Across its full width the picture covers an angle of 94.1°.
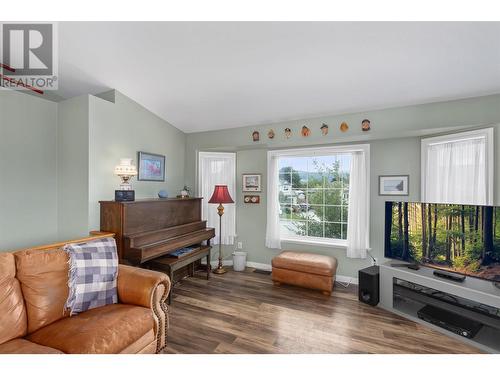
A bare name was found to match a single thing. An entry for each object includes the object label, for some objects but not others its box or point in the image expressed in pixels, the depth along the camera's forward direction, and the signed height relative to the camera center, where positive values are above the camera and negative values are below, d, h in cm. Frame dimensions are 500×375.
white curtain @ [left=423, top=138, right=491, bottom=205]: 247 +17
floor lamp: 362 -17
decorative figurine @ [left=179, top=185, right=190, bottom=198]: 370 -10
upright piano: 259 -52
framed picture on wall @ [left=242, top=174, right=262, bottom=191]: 398 +9
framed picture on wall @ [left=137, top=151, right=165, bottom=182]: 328 +30
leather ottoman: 301 -112
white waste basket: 388 -124
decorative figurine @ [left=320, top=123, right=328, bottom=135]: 317 +80
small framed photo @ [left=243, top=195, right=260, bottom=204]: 399 -20
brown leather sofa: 139 -90
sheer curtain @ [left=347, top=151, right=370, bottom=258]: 324 -29
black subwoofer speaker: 270 -116
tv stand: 202 -113
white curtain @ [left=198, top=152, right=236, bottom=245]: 406 +9
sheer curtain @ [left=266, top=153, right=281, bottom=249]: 382 -31
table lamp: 275 +13
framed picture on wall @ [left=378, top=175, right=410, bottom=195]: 308 +4
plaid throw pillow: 171 -69
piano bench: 279 -95
